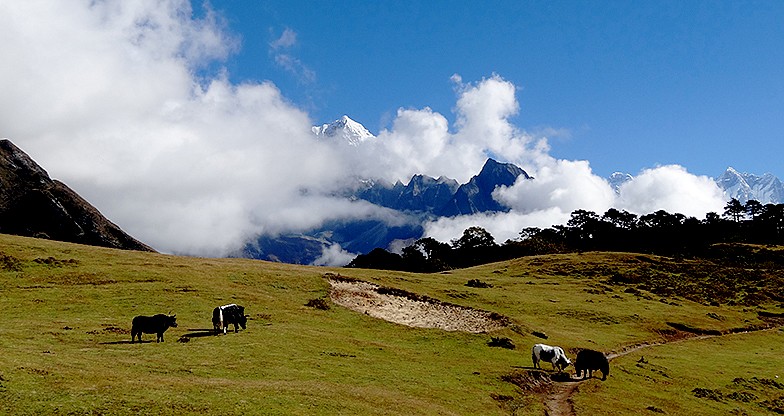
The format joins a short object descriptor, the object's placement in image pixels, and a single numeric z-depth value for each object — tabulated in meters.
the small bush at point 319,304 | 52.08
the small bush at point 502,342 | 43.41
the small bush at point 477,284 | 78.82
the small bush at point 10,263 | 52.09
